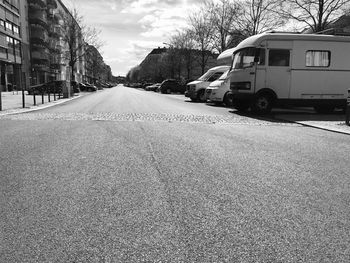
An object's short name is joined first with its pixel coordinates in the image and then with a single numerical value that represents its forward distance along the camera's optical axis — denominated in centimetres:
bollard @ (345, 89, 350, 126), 1148
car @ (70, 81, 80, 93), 4244
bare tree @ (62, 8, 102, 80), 5366
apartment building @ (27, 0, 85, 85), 6297
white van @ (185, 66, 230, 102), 2362
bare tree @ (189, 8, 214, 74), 4575
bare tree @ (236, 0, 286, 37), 3325
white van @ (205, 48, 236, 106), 1971
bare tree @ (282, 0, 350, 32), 2478
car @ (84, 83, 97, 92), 5803
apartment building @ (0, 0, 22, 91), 4688
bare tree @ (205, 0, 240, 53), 3925
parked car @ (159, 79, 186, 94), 4656
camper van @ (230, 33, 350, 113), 1485
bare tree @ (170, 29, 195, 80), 5292
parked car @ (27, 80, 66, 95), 3844
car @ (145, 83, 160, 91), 6108
